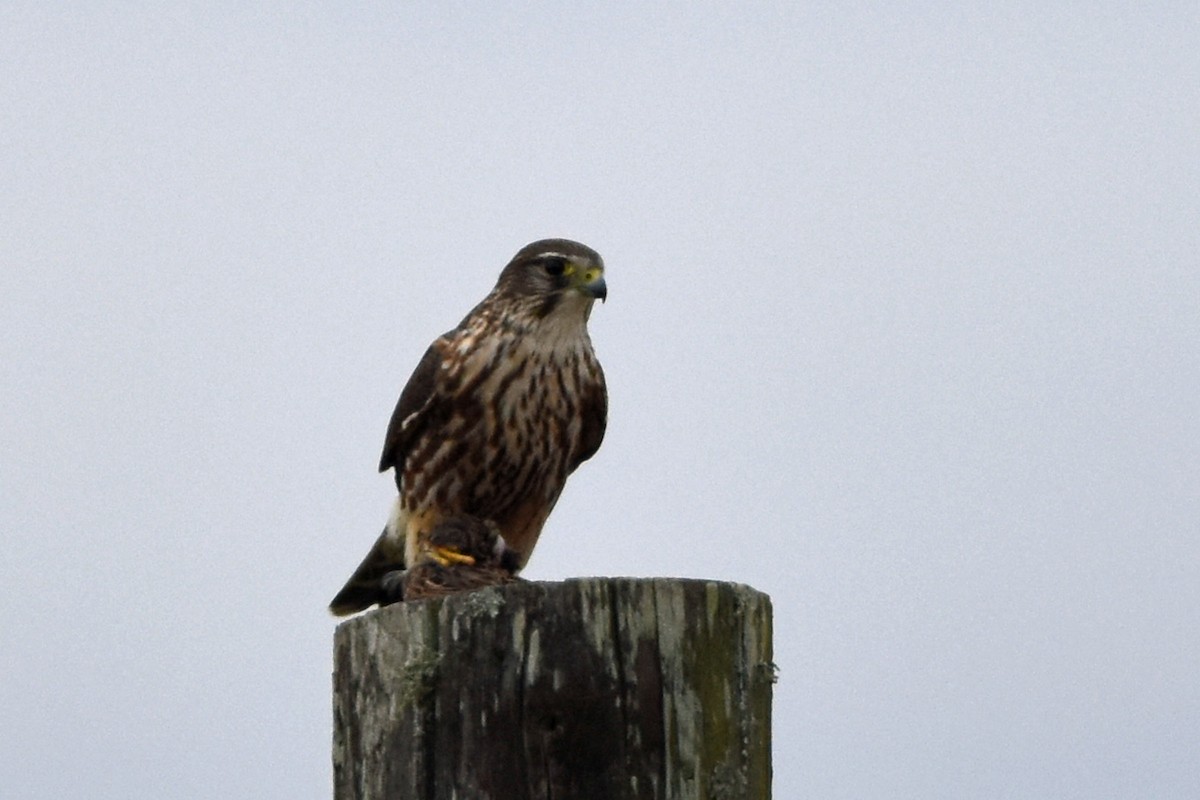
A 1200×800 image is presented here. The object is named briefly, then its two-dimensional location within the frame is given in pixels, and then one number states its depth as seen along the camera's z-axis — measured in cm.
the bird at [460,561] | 697
